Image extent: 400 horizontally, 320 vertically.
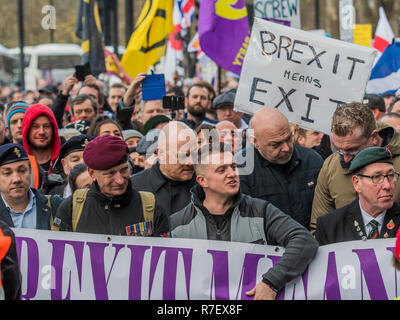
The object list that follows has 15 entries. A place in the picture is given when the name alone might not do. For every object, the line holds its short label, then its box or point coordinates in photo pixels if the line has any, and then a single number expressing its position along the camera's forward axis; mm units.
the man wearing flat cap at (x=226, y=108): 18297
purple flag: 18094
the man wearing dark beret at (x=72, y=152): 12789
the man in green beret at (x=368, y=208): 9422
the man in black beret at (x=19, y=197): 10406
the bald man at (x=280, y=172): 11195
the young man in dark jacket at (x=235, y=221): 9062
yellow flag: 20766
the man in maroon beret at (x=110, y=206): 9969
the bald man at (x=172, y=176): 11414
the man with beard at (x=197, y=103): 19469
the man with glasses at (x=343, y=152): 10539
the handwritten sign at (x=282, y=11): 20250
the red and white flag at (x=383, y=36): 26516
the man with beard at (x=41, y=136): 13714
